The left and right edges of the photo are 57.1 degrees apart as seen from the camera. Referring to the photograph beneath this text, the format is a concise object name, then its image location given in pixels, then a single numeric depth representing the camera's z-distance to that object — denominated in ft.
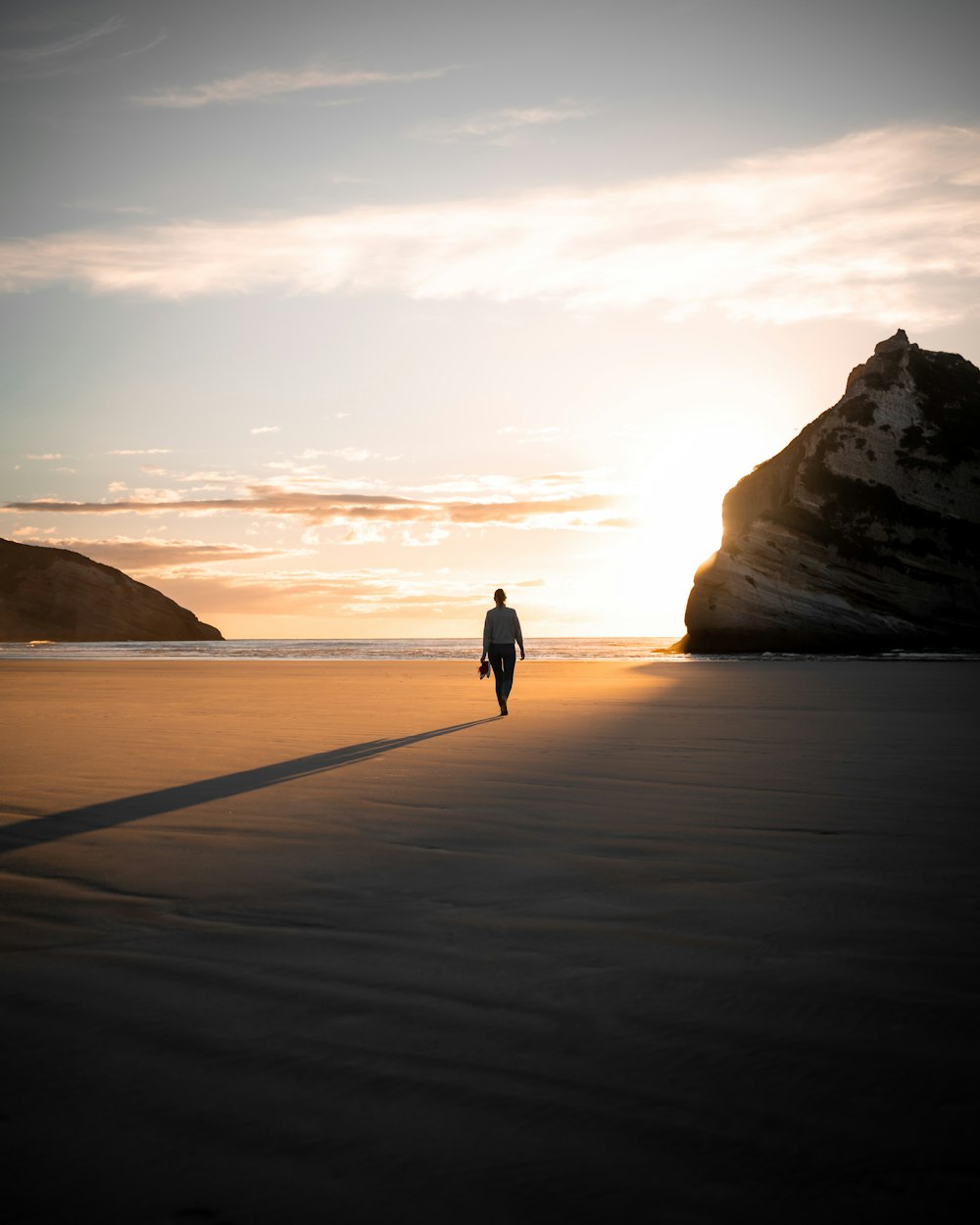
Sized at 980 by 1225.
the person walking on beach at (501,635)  50.01
